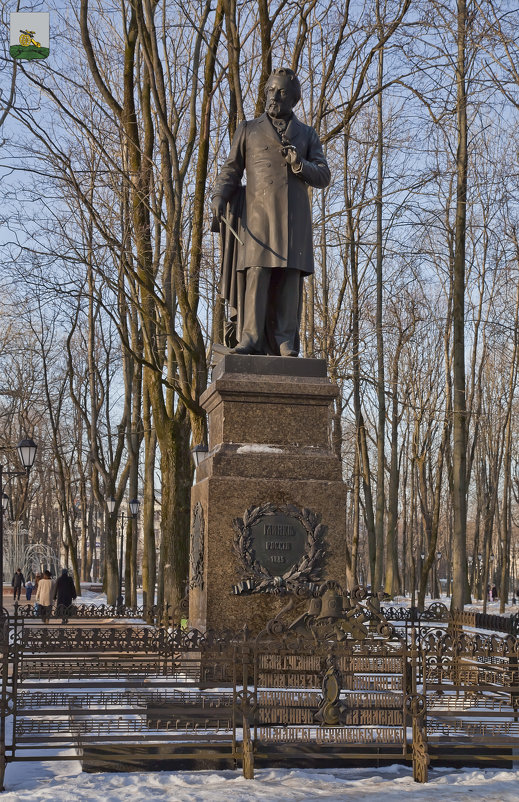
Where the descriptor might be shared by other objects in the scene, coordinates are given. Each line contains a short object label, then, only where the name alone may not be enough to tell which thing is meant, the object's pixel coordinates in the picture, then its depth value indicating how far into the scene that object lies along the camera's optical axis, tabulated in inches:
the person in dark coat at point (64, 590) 981.9
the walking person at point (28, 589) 1667.1
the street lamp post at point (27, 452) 781.9
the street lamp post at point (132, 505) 1207.6
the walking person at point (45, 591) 1009.0
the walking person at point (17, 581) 1476.4
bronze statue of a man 390.0
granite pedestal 345.7
